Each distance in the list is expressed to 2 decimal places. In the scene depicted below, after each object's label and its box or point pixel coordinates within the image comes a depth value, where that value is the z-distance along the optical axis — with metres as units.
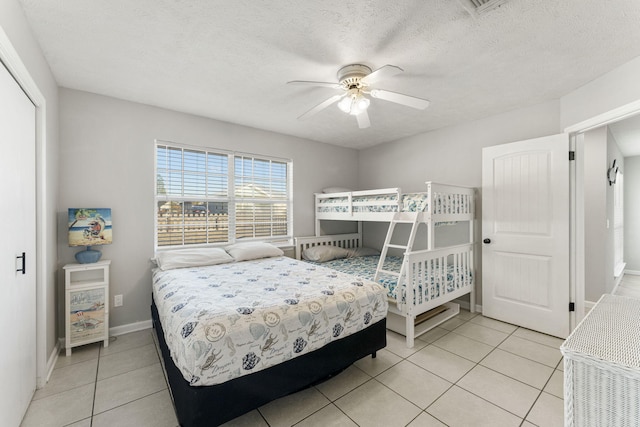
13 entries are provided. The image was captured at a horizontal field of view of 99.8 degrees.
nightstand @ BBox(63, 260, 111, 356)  2.41
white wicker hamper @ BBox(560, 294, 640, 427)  0.84
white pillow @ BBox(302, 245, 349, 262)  3.95
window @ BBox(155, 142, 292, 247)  3.26
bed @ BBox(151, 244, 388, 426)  1.45
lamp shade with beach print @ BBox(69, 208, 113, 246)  2.49
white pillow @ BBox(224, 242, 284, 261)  3.29
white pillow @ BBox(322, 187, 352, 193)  4.32
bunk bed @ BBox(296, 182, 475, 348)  2.69
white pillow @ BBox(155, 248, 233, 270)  2.84
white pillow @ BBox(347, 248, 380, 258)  4.27
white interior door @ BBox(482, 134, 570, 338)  2.76
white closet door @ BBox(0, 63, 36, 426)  1.43
